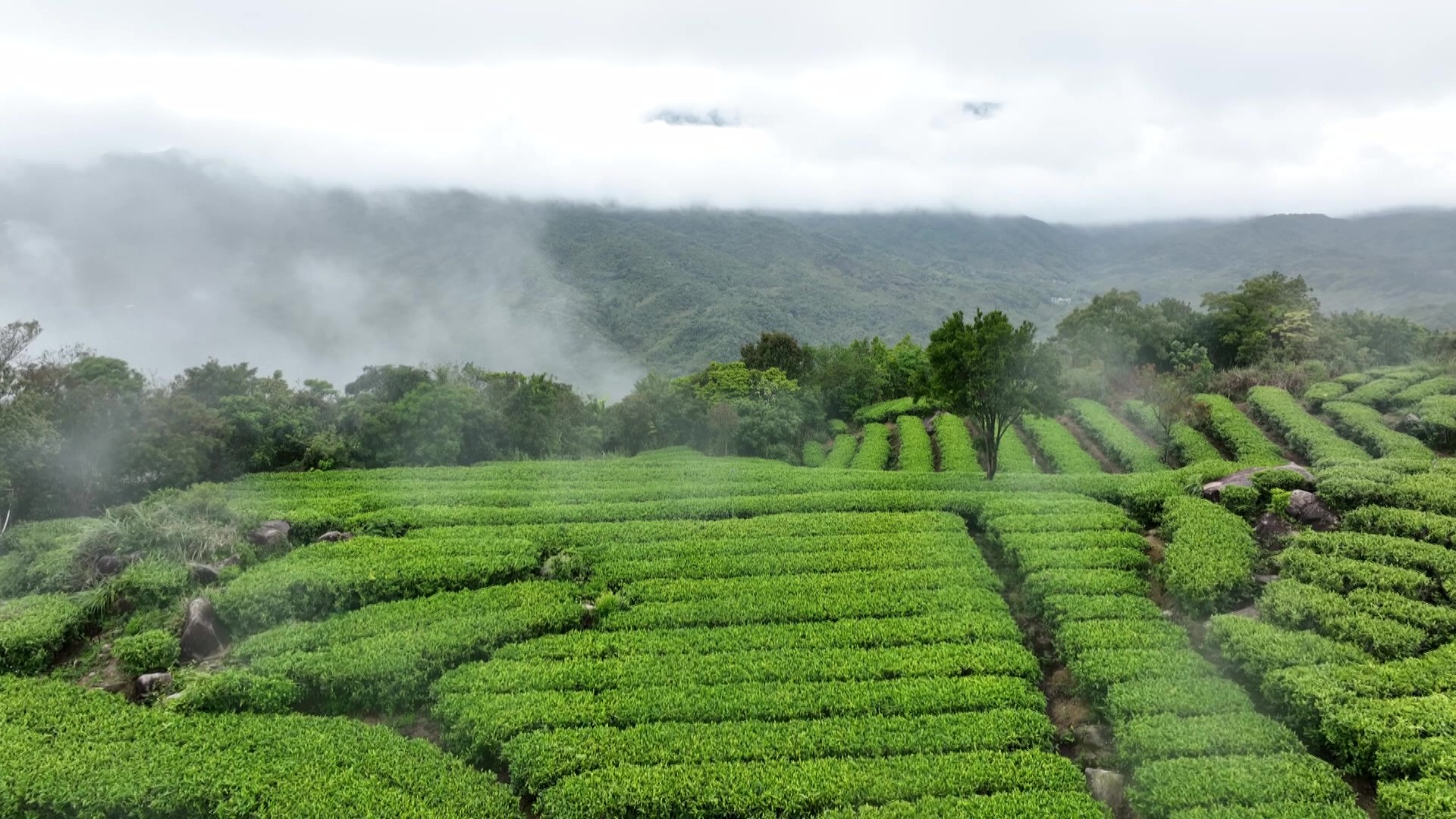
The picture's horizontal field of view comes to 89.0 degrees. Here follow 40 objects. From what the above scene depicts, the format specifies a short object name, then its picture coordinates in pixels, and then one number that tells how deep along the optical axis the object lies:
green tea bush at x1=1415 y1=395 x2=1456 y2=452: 29.72
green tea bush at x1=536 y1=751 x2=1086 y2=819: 12.29
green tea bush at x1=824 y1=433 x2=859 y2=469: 44.12
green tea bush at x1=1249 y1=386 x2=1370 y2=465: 29.67
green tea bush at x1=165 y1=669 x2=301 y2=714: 15.19
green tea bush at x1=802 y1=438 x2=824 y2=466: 47.41
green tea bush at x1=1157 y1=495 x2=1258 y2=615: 17.77
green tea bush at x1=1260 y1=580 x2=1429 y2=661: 14.85
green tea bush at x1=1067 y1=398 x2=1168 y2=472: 34.78
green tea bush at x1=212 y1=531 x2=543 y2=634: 18.52
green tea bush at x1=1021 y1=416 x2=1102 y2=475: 35.12
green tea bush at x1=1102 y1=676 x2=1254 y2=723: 13.98
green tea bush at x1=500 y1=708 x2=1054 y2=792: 13.41
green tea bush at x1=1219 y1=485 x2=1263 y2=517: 22.12
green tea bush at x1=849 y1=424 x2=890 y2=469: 41.31
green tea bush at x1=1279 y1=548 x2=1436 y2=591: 16.62
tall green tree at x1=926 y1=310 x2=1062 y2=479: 27.91
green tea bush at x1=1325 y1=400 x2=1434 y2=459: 29.05
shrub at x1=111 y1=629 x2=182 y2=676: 16.48
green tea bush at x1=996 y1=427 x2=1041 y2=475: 35.16
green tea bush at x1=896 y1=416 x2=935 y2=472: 38.84
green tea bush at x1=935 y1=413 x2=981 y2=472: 37.91
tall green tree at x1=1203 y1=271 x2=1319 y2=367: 53.34
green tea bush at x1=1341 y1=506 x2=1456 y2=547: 18.52
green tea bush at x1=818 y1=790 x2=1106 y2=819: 11.96
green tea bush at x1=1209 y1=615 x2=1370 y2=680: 14.59
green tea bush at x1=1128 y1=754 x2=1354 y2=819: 11.80
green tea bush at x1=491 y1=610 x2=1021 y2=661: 17.08
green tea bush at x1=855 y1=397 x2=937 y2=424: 53.06
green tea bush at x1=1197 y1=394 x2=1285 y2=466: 31.69
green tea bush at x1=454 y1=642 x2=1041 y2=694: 15.82
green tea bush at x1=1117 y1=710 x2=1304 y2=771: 12.94
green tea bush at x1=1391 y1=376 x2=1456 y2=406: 34.22
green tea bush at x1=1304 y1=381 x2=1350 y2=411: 37.09
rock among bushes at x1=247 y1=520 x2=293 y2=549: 22.53
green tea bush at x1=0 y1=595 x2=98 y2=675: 16.67
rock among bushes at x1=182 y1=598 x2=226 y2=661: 17.27
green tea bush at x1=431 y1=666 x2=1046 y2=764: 14.55
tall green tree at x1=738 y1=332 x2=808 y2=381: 65.50
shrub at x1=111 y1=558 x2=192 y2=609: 18.91
